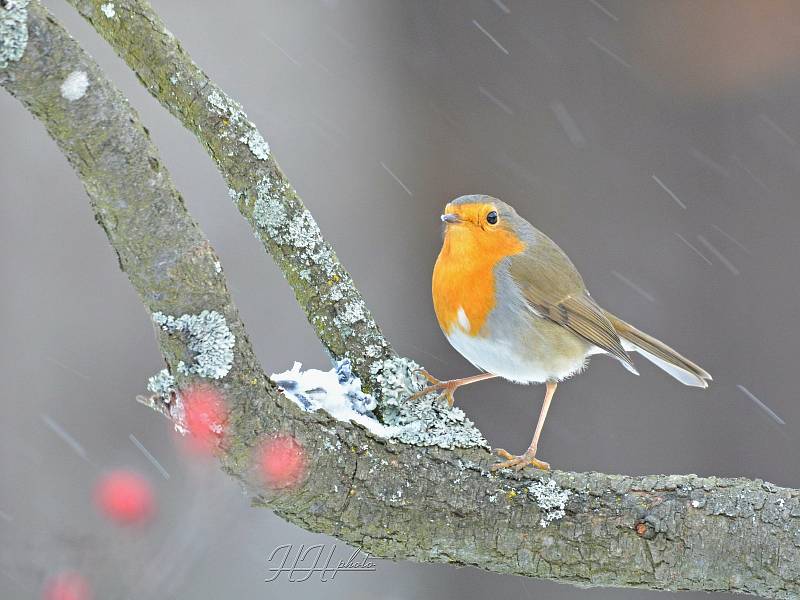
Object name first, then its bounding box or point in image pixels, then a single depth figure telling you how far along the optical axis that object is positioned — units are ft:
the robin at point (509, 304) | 13.69
